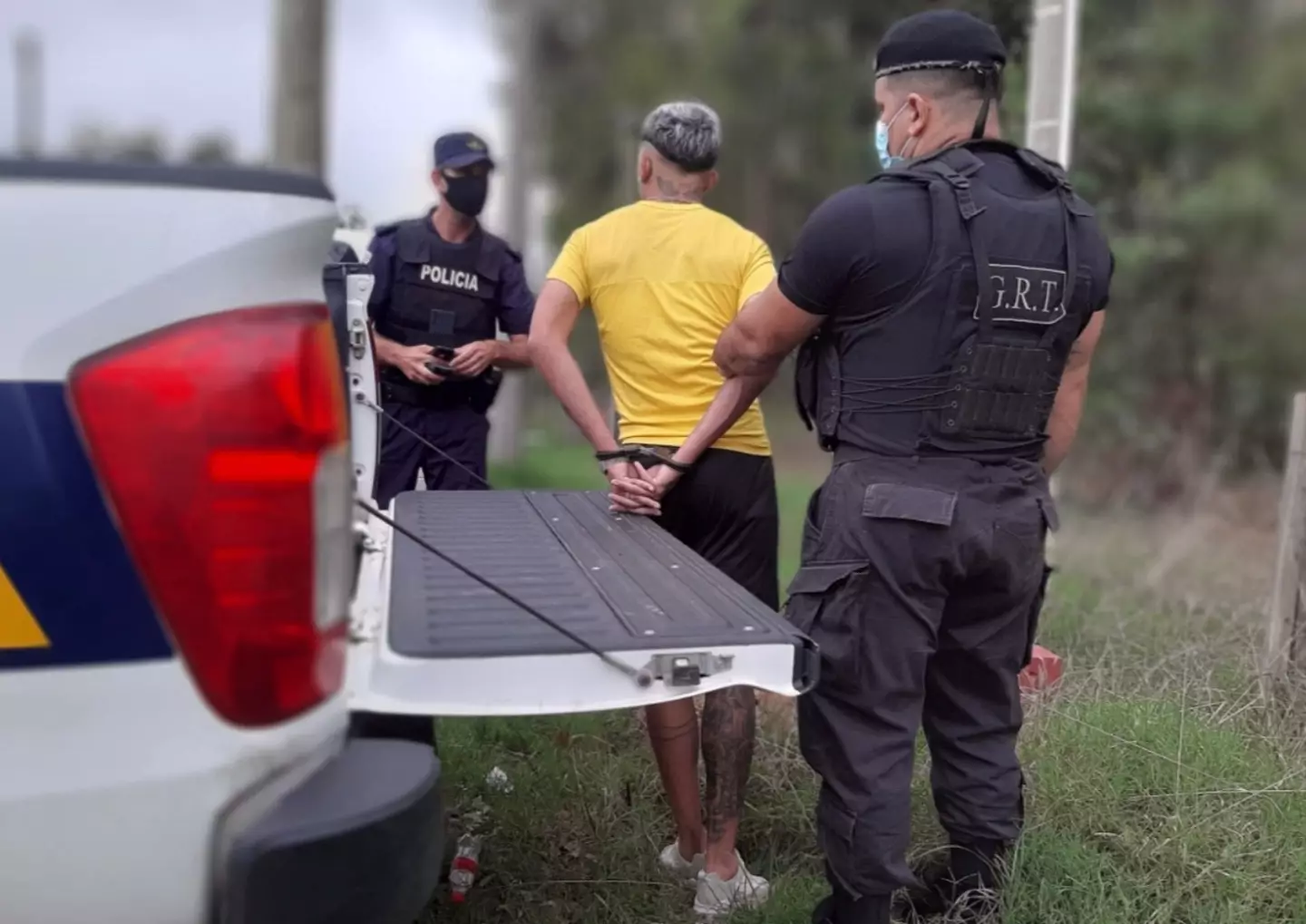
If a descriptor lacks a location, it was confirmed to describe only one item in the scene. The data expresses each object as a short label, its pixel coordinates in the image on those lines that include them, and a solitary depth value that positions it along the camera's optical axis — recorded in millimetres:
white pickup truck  1427
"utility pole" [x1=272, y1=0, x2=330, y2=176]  8539
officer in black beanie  2371
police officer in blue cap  4266
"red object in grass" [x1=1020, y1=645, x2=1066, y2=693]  3756
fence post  3758
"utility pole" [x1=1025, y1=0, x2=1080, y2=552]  4652
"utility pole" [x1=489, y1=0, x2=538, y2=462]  13031
